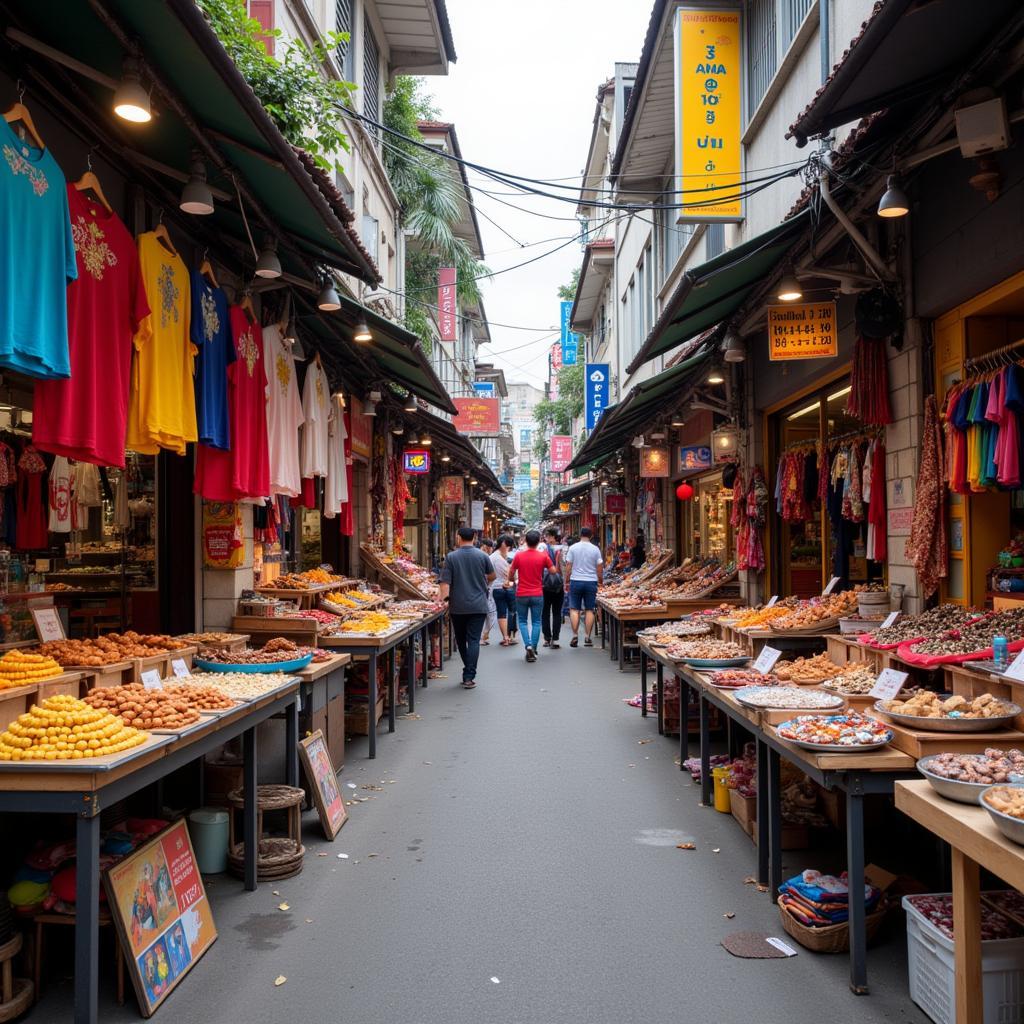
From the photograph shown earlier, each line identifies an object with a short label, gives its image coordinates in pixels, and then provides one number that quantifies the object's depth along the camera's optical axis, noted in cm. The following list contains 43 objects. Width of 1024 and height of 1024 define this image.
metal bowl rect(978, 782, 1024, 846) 281
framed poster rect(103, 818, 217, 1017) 377
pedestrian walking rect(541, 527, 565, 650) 1714
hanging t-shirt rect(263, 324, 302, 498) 774
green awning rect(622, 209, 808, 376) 730
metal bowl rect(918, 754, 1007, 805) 332
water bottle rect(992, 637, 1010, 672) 455
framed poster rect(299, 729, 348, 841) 614
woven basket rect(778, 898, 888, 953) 433
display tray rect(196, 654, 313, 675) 653
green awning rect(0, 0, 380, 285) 423
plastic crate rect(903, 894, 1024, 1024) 342
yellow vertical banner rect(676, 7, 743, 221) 1092
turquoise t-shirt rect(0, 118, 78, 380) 390
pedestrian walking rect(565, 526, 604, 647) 1734
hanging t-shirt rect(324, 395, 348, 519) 1066
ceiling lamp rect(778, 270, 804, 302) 778
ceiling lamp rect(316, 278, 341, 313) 760
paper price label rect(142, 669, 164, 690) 535
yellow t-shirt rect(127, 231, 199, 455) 536
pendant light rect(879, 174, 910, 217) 555
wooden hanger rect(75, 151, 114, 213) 474
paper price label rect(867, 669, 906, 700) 484
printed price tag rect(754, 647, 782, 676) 686
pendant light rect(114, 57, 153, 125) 428
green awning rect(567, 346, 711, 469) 1189
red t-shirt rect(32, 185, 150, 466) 455
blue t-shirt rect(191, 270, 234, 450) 619
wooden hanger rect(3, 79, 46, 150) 410
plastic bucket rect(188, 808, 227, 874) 548
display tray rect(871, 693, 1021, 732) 412
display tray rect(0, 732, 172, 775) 346
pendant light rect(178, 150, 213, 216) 531
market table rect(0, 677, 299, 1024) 337
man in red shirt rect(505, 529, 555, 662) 1616
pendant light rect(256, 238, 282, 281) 643
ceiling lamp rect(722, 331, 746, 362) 1025
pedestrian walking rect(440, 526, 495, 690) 1269
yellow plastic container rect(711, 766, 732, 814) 681
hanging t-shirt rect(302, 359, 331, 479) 906
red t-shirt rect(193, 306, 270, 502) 693
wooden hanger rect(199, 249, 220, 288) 636
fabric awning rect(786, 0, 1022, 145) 427
